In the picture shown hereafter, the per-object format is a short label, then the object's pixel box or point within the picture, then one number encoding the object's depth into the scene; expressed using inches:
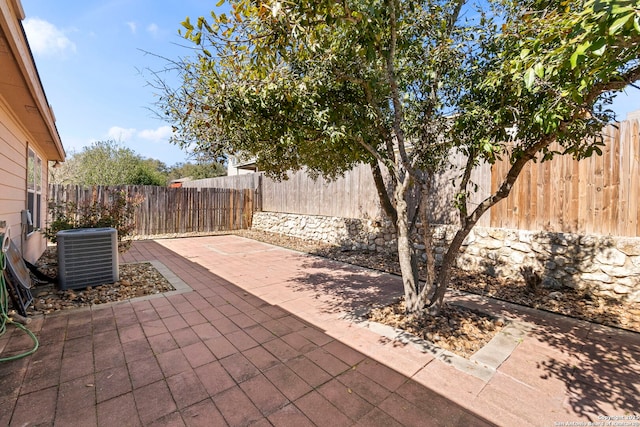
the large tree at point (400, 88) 81.2
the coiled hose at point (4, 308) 112.4
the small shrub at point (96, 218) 185.8
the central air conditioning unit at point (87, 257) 158.8
